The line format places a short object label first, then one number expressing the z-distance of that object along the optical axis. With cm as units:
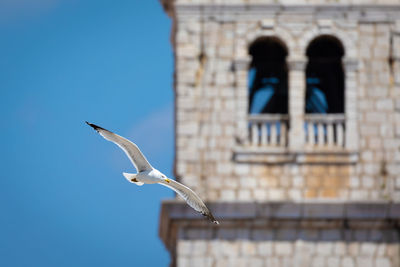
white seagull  4306
